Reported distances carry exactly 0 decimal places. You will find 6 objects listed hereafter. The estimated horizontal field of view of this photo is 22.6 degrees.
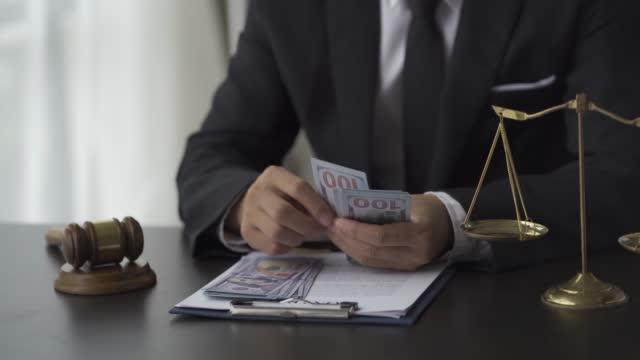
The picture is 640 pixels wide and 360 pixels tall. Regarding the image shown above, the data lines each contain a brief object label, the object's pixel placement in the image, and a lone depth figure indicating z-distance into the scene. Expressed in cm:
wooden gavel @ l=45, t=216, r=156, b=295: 162
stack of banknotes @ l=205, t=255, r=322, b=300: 155
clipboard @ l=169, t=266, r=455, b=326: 147
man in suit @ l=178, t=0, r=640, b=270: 169
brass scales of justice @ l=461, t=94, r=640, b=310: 151
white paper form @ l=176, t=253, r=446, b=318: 151
